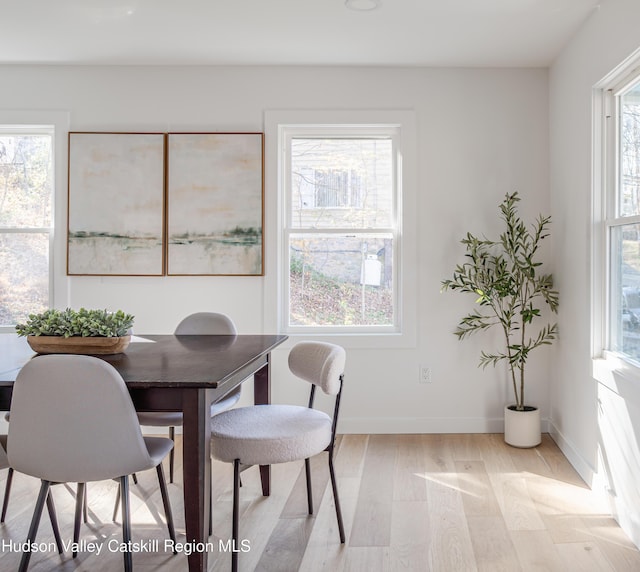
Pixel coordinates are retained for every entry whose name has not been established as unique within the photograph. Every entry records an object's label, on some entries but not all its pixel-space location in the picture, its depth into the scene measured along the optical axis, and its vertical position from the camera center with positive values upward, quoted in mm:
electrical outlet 3953 -600
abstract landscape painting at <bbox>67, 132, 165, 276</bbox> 3914 +524
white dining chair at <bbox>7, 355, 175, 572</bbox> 1686 -424
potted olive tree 3625 -57
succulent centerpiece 2230 -189
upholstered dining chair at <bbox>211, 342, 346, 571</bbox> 2074 -543
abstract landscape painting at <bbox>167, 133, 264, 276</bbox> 3918 +501
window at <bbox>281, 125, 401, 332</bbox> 4039 +367
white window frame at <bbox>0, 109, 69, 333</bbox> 3928 +806
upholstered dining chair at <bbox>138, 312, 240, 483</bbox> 3033 -231
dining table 1763 -339
